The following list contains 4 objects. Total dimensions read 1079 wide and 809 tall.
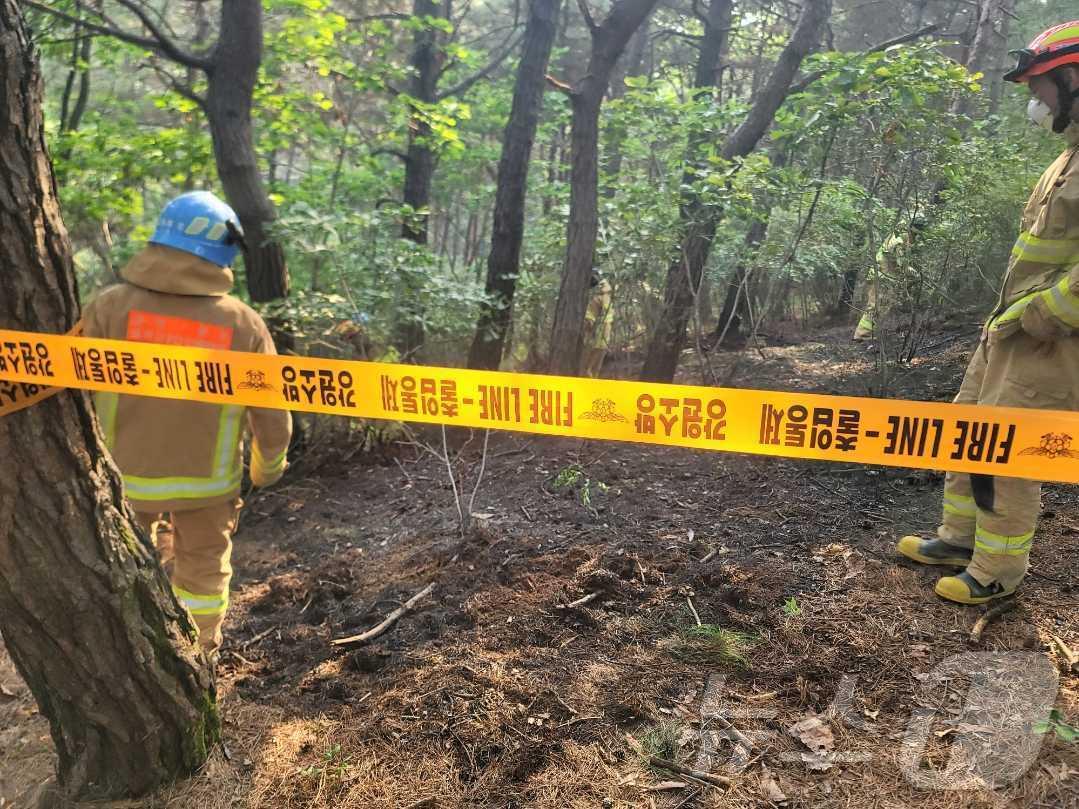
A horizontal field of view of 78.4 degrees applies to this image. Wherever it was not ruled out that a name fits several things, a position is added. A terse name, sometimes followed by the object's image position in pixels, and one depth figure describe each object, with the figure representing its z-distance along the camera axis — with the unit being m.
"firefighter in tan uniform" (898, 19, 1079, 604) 2.45
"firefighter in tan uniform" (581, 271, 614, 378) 6.16
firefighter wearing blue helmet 2.75
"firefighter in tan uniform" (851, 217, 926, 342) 4.65
